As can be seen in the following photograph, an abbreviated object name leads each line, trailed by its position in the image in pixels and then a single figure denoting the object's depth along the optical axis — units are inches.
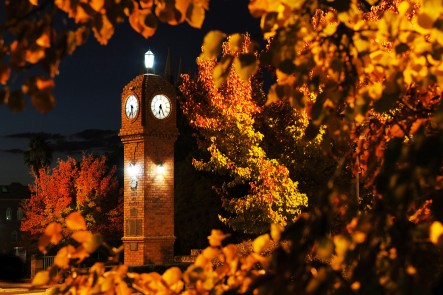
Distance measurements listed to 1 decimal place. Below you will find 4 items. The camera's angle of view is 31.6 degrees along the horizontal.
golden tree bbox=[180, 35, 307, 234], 961.5
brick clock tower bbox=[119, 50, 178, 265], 1263.5
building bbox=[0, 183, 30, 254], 3521.2
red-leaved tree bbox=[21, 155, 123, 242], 1668.3
